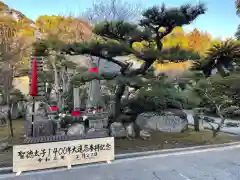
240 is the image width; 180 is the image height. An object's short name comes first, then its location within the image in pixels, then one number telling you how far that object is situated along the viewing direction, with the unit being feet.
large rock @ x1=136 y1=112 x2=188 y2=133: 25.23
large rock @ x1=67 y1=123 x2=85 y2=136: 21.69
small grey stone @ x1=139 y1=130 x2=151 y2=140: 21.66
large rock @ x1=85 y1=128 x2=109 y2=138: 15.83
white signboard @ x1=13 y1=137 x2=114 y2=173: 13.97
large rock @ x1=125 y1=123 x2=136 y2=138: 21.50
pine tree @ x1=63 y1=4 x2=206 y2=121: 17.13
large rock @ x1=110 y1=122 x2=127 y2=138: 21.21
